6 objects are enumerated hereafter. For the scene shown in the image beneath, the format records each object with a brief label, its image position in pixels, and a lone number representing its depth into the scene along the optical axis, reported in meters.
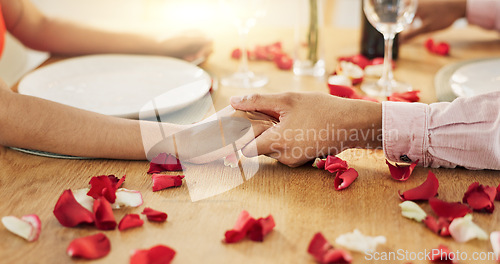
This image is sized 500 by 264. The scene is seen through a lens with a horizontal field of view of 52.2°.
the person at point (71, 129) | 0.89
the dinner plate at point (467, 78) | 1.10
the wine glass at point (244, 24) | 1.19
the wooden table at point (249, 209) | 0.65
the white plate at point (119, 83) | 1.06
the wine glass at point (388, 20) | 1.12
